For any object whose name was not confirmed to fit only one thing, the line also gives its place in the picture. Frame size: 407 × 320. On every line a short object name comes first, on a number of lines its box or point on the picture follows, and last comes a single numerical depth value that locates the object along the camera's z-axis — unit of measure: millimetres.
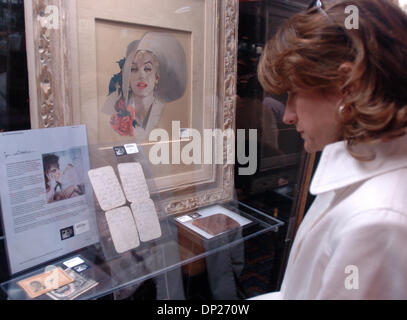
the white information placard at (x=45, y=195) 876
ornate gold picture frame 932
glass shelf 951
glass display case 933
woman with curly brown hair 600
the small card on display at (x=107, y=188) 1059
